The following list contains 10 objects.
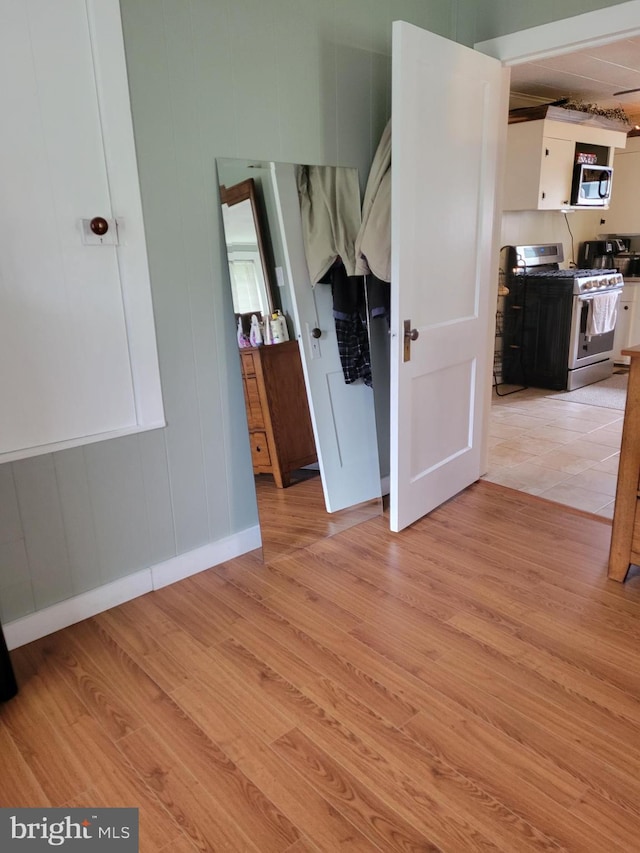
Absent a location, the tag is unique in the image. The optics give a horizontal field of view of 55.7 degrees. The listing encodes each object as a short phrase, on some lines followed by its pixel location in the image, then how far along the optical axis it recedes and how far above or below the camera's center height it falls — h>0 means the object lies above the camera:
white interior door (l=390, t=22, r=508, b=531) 2.38 -0.05
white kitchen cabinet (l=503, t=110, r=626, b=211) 4.76 +0.60
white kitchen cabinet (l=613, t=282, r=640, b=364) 5.75 -0.76
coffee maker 5.88 -0.15
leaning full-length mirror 2.34 -0.52
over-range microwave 5.12 +0.44
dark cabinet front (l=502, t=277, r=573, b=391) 5.04 -0.77
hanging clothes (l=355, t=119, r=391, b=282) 2.59 +0.13
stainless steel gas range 5.02 -0.67
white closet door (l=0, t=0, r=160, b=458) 1.77 +0.05
